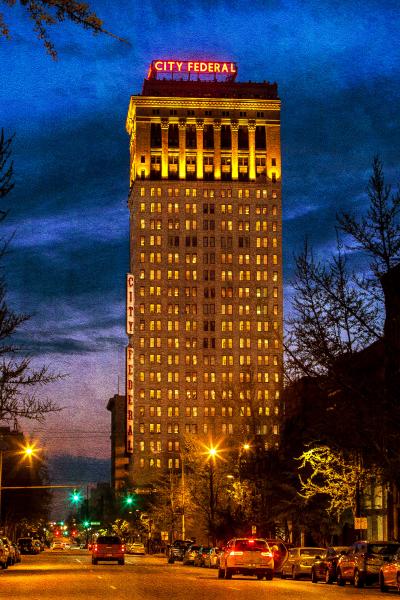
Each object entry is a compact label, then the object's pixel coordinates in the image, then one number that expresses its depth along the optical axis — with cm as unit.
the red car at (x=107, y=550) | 6625
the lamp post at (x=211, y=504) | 7700
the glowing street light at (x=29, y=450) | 7048
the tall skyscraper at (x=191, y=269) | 18712
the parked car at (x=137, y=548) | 11700
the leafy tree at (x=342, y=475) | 5056
